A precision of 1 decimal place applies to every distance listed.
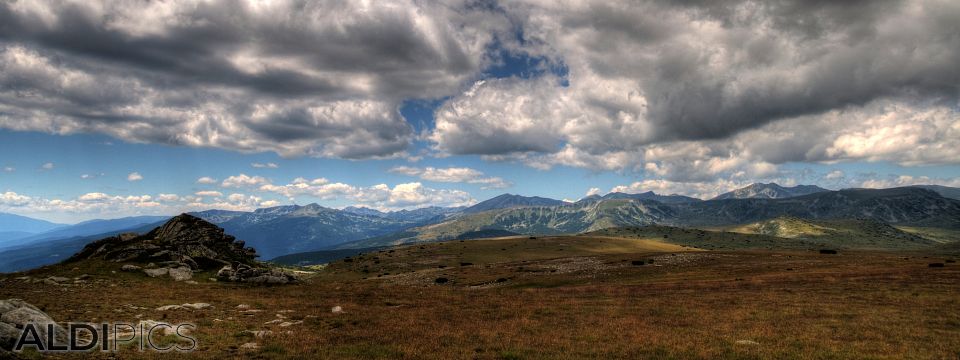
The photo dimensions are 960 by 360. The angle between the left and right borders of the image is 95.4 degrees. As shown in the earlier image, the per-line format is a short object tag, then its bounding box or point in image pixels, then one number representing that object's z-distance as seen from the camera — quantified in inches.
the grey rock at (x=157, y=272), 1972.4
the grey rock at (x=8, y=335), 676.7
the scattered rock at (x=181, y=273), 1976.4
